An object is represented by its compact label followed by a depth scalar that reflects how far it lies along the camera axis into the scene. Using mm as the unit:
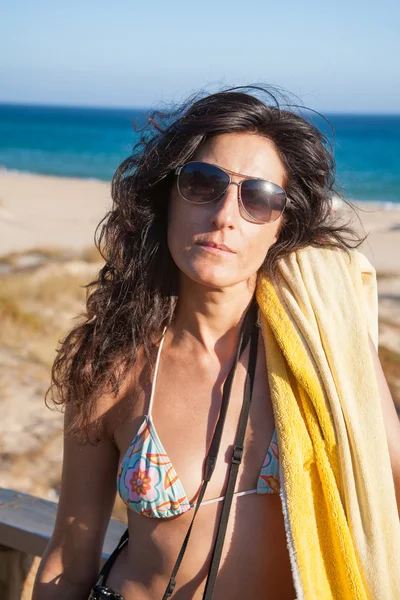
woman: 1854
